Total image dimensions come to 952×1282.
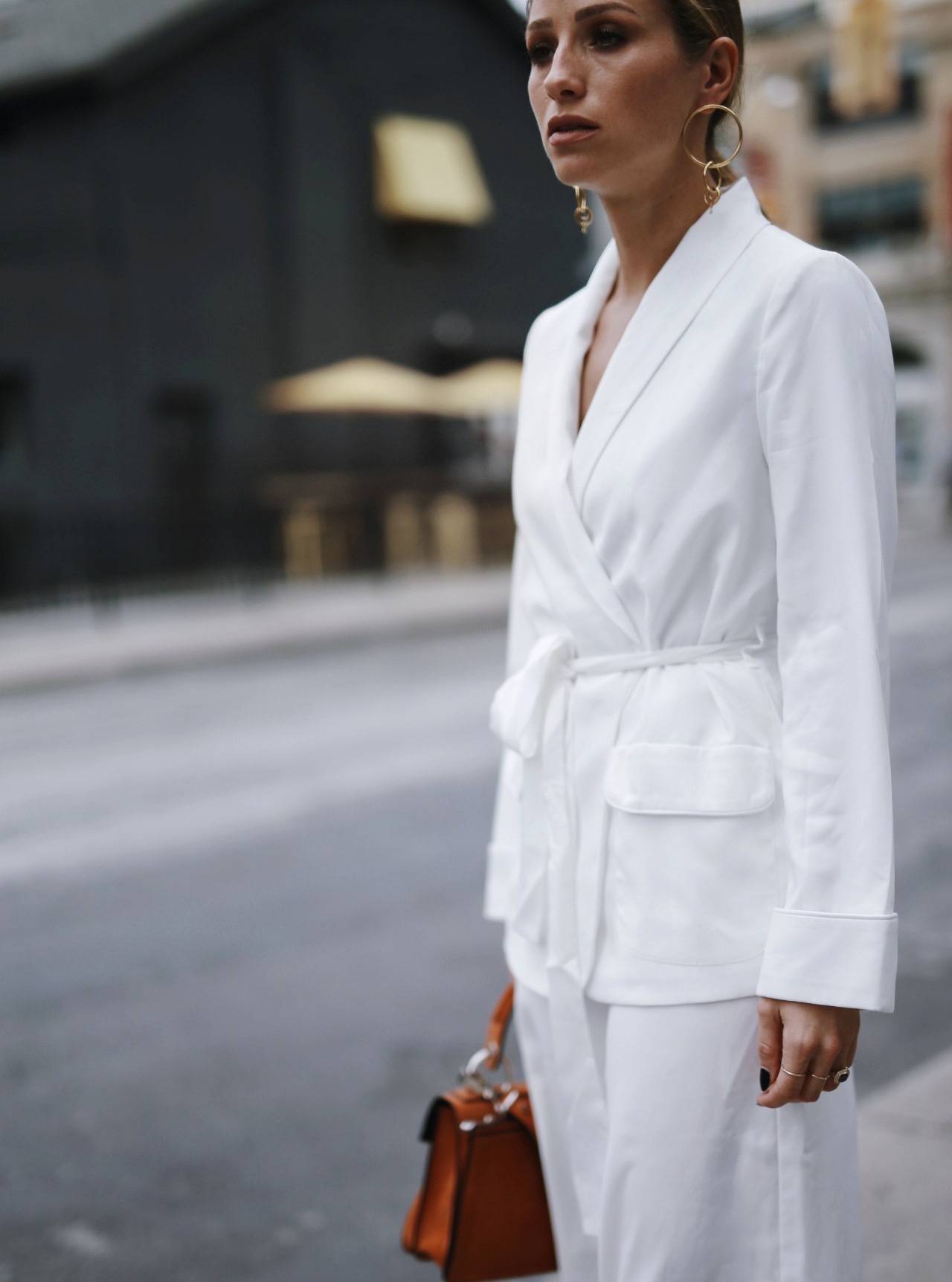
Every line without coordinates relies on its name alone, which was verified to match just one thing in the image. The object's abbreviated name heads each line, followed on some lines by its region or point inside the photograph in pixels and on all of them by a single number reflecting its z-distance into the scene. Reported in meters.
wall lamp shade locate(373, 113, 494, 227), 21.81
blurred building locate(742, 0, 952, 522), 37.34
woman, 1.52
